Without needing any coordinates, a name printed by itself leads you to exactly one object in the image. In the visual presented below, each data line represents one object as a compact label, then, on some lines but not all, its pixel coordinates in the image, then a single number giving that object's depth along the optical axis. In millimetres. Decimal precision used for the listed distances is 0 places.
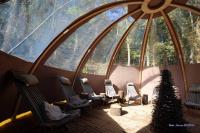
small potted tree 2171
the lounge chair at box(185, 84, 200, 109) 3378
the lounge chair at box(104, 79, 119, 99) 4625
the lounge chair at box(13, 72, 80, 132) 2187
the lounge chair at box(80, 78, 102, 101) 4048
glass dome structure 2715
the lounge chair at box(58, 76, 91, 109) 3244
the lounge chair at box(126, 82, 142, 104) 4637
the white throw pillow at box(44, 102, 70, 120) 2305
